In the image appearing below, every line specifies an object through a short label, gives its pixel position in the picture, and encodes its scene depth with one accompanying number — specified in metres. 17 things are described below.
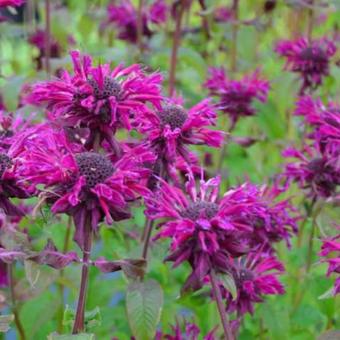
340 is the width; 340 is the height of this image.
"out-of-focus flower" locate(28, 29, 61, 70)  1.00
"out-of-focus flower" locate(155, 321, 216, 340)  0.61
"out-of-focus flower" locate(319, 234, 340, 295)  0.56
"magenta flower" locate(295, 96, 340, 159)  0.64
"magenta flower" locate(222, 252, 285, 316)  0.63
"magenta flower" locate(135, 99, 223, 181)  0.58
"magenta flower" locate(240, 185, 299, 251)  0.66
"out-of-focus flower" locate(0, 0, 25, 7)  0.60
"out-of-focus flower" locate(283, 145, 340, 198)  0.68
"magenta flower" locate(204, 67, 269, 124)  0.81
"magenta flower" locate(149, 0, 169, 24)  1.00
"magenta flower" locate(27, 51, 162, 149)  0.56
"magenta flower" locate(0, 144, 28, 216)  0.57
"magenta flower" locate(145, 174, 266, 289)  0.56
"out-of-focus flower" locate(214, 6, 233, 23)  1.07
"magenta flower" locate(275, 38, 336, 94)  0.84
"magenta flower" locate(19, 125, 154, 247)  0.54
